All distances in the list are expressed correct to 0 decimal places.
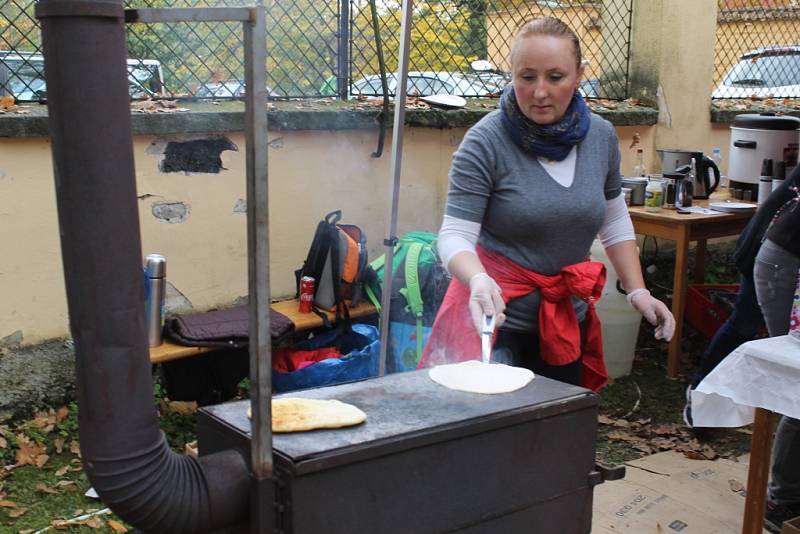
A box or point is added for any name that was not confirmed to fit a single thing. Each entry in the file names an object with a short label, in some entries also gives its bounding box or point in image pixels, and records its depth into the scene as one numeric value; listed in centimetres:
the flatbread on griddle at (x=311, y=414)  170
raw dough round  201
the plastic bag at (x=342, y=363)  431
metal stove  156
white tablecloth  260
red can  468
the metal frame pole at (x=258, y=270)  143
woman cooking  247
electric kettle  574
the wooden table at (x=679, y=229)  509
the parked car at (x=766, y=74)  845
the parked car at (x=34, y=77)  438
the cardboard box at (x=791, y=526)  280
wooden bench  407
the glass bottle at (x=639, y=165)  603
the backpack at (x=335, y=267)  464
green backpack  455
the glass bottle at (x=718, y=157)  669
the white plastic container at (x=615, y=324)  515
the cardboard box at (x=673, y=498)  357
